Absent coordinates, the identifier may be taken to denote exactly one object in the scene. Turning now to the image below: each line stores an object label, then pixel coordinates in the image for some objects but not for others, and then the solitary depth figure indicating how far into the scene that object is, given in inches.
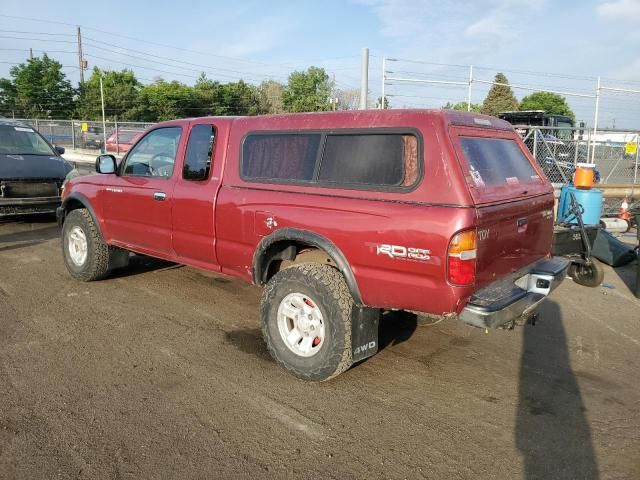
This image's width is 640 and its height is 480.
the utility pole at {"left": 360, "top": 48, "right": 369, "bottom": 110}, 345.9
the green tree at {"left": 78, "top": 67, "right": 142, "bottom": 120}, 1803.6
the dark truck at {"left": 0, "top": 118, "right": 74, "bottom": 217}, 366.3
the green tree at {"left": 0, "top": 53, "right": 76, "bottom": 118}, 1760.6
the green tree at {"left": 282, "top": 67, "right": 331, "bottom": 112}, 1989.4
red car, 784.9
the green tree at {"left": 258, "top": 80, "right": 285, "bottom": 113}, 2170.9
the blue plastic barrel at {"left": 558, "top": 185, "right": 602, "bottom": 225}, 310.8
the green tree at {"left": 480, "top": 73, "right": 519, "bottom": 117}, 2226.9
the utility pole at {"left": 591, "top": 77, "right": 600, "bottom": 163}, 590.6
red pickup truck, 129.3
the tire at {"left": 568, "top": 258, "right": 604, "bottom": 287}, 263.4
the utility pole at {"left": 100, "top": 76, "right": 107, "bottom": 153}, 826.5
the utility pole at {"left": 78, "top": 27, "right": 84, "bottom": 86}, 1838.7
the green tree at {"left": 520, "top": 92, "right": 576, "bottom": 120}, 2360.5
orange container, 318.0
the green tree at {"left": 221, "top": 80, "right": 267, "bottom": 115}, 1978.3
